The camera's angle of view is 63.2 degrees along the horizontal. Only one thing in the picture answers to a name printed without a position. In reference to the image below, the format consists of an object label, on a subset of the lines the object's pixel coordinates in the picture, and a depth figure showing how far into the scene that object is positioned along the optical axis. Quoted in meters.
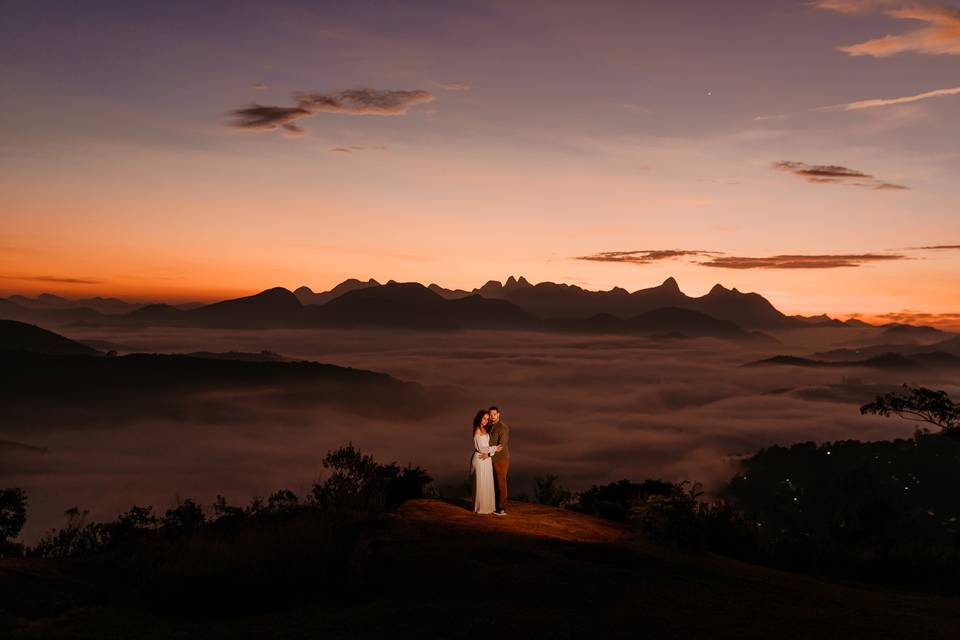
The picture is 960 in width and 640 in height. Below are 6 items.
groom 17.09
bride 16.95
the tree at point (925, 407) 22.84
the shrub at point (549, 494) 22.80
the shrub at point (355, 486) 18.05
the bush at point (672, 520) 14.84
